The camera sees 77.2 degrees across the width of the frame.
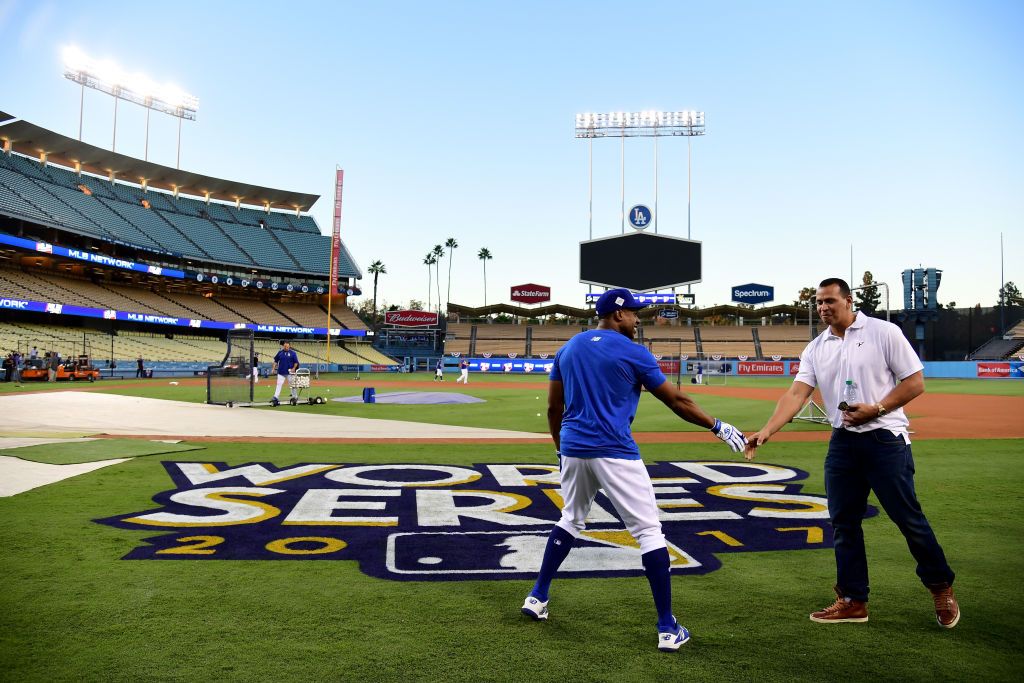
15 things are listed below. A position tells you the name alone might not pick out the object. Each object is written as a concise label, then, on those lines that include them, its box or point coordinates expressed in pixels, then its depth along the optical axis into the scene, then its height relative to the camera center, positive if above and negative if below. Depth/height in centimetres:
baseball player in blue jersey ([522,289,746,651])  374 -38
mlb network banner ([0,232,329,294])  4772 +842
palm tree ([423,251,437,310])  12638 +2108
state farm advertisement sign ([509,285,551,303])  8000 +960
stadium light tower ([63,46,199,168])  6016 +2738
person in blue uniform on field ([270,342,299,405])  2103 +2
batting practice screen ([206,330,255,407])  2131 -64
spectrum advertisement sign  7912 +1002
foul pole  4942 +1122
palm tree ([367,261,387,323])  12675 +1932
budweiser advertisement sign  7781 +595
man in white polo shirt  389 -40
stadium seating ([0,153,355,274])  5234 +1398
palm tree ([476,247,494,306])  12625 +2244
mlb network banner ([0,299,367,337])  4475 +364
